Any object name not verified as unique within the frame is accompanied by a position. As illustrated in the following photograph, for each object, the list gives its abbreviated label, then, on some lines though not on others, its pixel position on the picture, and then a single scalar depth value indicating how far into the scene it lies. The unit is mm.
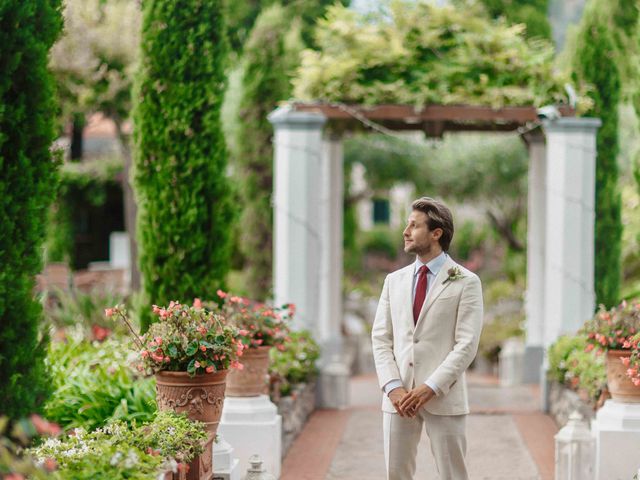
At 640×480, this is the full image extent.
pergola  9820
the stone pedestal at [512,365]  12359
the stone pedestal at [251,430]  6680
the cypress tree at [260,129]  14062
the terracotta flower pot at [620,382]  6523
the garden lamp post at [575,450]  6109
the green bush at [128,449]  3979
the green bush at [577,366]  7582
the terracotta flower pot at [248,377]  6902
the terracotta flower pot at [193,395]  5371
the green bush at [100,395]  6305
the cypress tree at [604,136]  11602
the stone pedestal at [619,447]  6430
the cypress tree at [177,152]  8375
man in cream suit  4656
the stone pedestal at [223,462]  5544
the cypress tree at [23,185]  5289
